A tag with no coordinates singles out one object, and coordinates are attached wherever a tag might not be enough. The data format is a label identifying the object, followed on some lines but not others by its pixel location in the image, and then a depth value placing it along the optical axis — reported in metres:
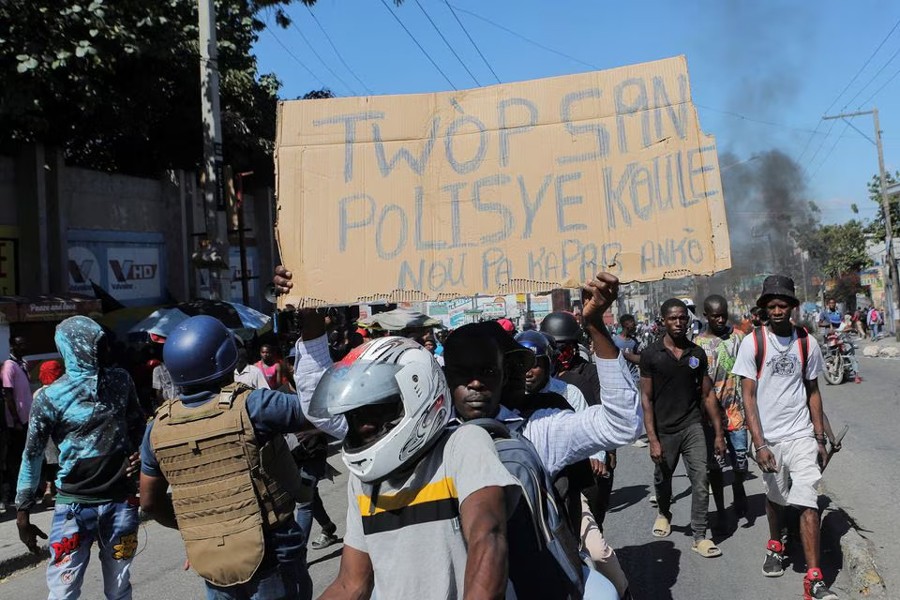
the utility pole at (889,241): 34.66
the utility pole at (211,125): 13.46
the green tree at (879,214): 38.28
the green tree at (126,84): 11.70
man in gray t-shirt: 2.29
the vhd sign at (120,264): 16.23
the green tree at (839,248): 44.09
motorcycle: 18.25
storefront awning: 12.12
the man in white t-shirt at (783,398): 5.34
